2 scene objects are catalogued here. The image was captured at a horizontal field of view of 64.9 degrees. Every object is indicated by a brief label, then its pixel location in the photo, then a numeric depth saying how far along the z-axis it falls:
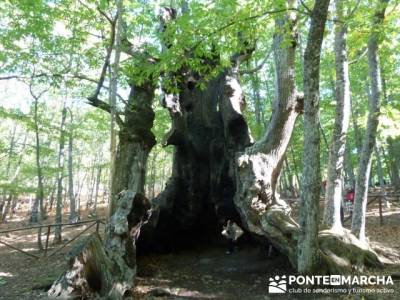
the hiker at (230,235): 8.92
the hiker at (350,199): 13.54
